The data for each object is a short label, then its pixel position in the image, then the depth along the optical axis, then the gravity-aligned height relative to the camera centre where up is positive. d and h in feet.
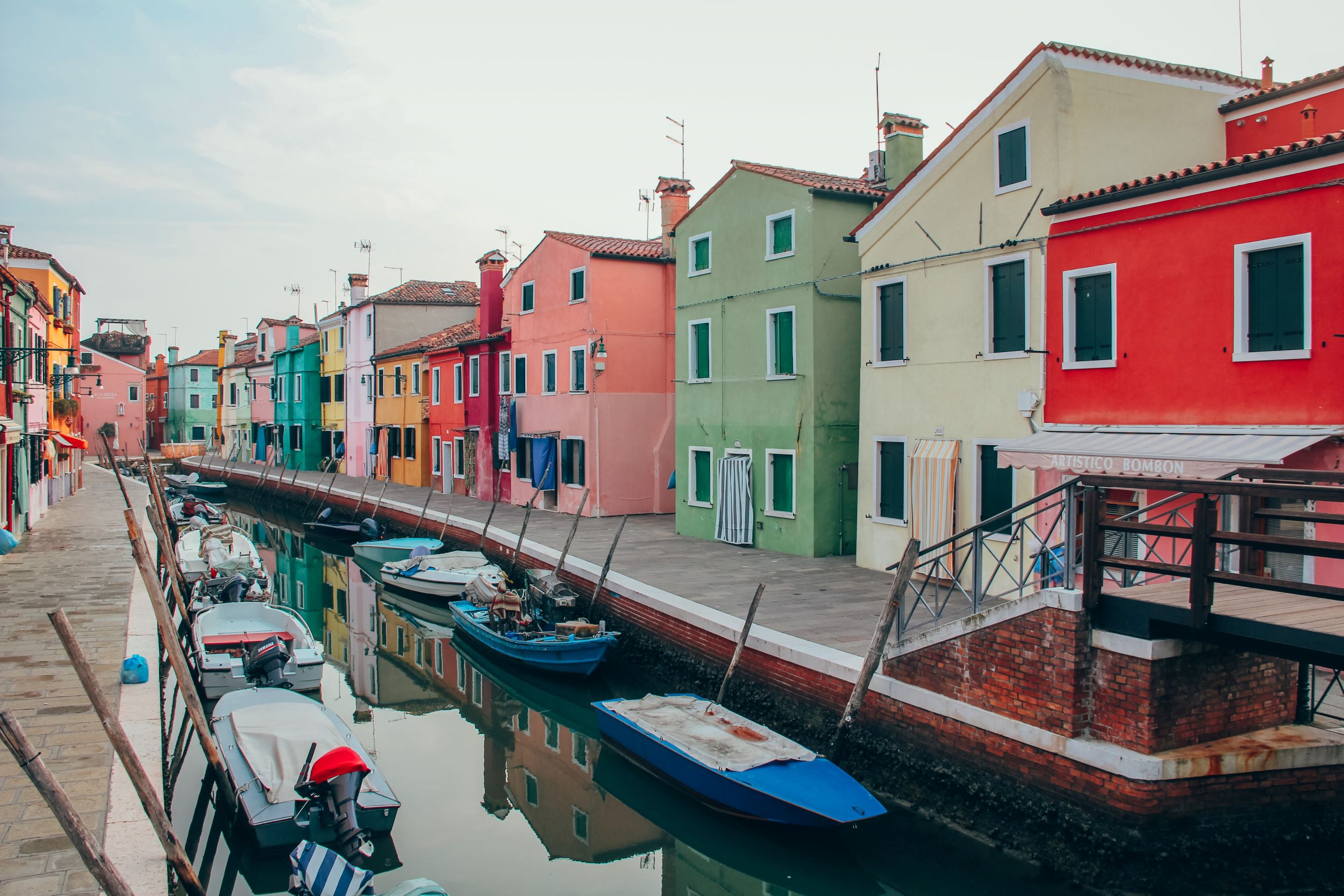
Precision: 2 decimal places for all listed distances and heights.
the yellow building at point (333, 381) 146.92 +7.76
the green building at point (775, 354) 59.36 +5.15
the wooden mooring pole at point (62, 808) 17.42 -6.99
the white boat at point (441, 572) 67.87 -10.40
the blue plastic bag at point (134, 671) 34.70 -8.84
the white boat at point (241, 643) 44.29 -10.96
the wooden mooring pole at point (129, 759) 20.77 -7.43
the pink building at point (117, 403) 206.49 +6.02
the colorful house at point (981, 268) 43.09 +8.24
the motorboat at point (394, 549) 80.53 -10.25
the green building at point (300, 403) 155.84 +4.65
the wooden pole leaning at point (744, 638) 37.19 -8.30
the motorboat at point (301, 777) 28.27 -11.19
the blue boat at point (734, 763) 29.76 -11.23
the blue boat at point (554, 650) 47.06 -11.19
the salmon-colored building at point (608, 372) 83.20 +5.18
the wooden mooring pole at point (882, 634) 31.73 -6.90
